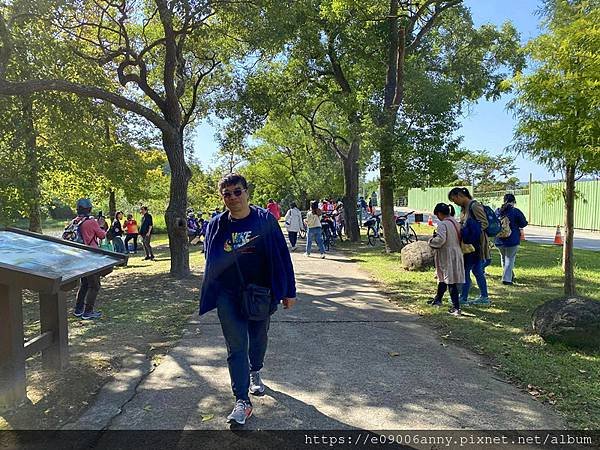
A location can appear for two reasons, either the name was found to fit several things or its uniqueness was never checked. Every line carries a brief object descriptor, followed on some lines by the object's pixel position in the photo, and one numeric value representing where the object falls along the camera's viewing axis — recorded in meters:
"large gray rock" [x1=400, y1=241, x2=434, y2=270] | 10.82
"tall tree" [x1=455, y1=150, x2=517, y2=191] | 49.59
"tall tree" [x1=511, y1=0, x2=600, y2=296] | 5.46
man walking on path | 3.55
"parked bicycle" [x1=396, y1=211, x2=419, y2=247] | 16.52
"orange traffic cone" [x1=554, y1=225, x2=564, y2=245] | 16.97
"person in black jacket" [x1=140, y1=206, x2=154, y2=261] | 15.61
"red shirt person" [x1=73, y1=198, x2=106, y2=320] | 7.04
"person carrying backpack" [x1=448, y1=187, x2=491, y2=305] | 7.20
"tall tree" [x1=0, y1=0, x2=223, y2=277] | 9.17
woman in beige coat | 6.69
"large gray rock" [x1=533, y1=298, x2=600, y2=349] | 4.98
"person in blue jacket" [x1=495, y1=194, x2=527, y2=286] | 8.78
